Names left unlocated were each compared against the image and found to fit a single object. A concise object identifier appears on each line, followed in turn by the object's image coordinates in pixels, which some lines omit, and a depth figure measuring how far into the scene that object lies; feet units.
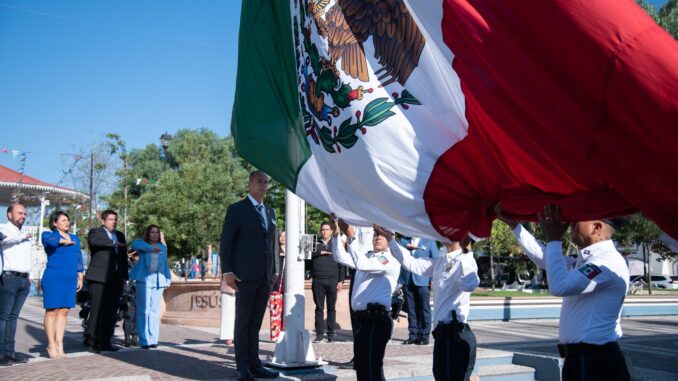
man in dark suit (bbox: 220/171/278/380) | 21.04
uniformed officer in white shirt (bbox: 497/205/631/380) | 12.22
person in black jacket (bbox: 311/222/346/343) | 33.71
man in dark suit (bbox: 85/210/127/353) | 29.07
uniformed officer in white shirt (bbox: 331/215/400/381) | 19.06
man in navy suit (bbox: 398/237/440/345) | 33.68
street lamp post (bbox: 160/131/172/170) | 89.20
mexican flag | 7.64
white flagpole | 23.22
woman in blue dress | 26.00
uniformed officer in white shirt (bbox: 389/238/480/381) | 17.30
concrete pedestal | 45.80
